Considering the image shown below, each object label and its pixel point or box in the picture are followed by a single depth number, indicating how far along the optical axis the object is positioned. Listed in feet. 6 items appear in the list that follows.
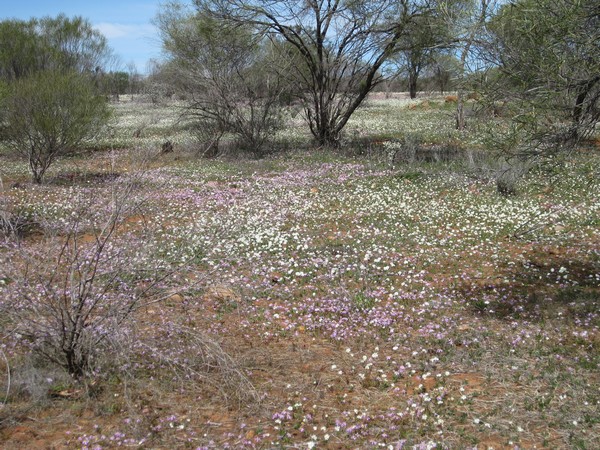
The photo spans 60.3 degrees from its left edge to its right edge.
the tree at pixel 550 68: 18.63
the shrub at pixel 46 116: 51.01
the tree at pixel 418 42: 58.23
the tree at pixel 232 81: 66.74
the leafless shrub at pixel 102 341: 15.31
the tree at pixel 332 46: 62.28
